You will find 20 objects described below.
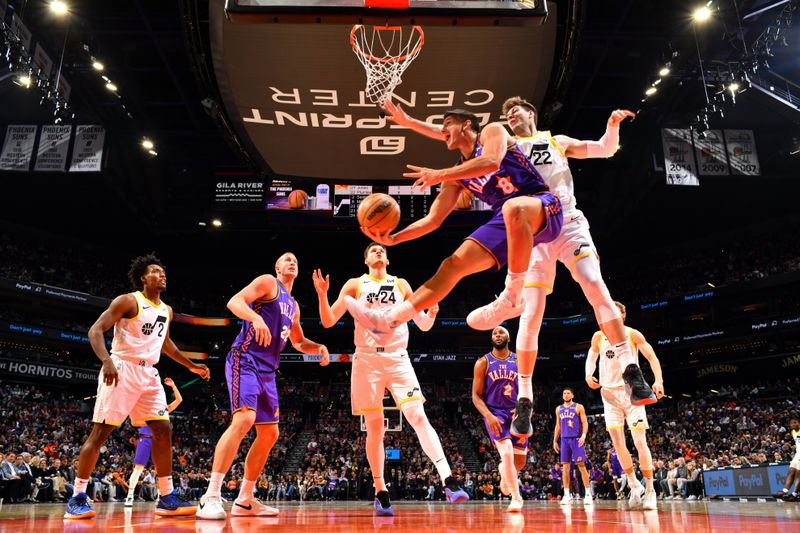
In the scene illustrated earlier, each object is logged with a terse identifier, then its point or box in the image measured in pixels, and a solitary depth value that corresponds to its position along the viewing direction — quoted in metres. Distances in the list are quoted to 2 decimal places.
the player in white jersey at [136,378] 5.59
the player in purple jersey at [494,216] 4.03
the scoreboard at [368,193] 21.55
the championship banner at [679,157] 21.72
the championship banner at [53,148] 22.34
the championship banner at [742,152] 22.31
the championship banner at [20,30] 16.22
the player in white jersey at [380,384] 5.67
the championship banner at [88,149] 22.52
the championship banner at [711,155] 22.03
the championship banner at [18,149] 22.64
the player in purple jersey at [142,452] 10.98
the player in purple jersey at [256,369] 5.14
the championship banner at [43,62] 17.83
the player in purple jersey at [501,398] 6.37
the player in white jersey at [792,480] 11.66
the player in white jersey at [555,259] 4.67
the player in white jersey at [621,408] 7.29
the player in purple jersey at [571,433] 11.52
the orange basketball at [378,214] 4.54
